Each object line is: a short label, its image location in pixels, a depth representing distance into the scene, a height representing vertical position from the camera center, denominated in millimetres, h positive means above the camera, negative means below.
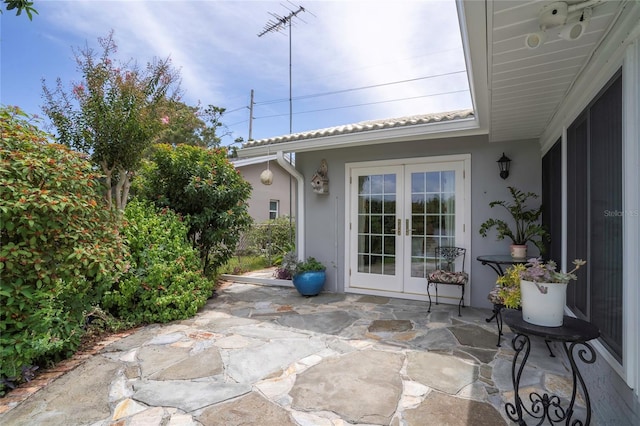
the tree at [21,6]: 1796 +1205
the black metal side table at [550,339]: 1676 -679
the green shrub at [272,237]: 9297 -698
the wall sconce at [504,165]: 4410 +702
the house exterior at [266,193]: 12164 +901
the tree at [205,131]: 14875 +4214
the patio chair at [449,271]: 4210 -822
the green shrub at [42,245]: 2373 -262
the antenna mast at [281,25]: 9116 +5740
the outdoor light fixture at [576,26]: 1604 +1004
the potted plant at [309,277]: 5266 -1068
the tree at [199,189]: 5105 +407
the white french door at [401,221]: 4836 -114
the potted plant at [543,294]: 1791 -462
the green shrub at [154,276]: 3898 -814
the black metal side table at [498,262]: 3432 -566
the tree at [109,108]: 3949 +1362
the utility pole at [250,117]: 18188 +5677
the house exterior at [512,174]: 1618 +474
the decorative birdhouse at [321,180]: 5617 +620
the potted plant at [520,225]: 4027 -146
